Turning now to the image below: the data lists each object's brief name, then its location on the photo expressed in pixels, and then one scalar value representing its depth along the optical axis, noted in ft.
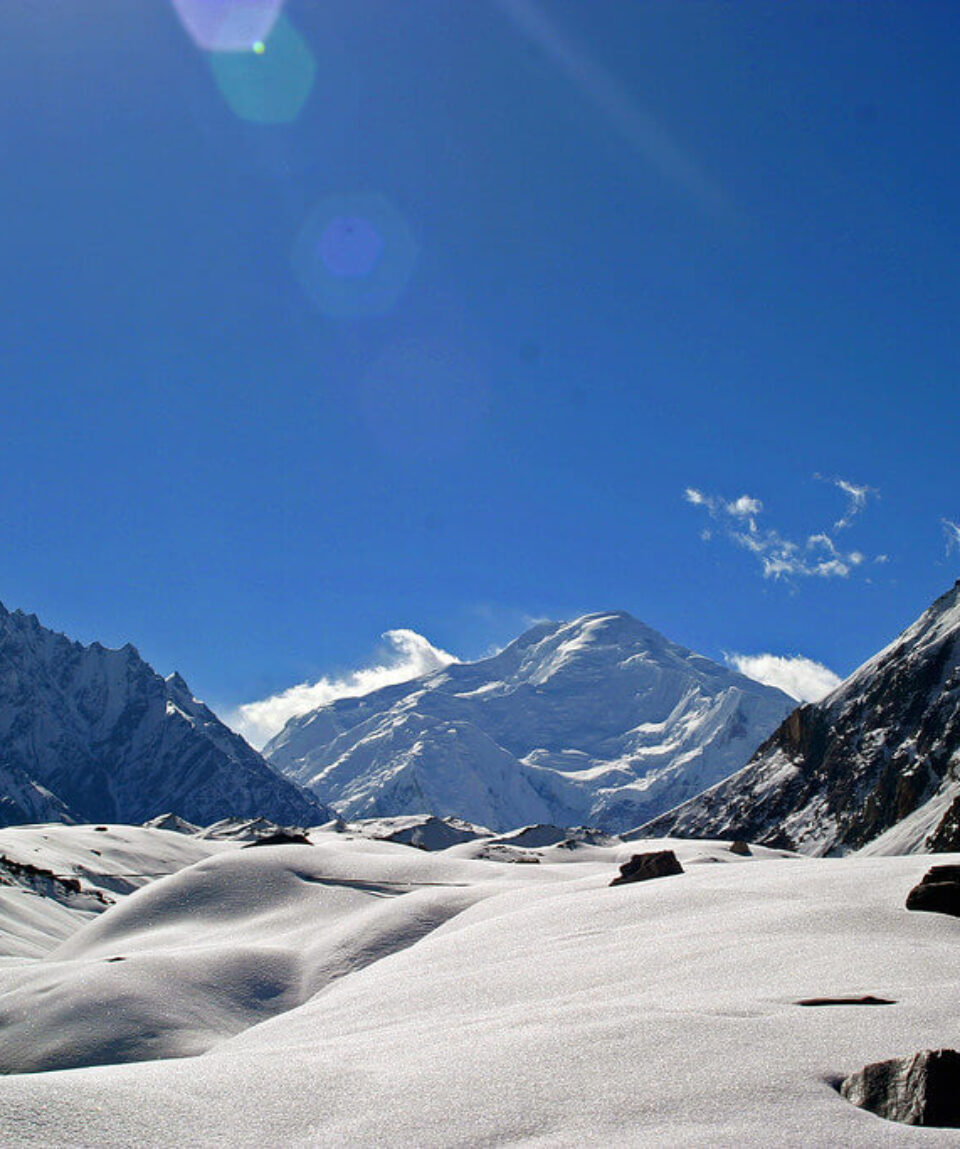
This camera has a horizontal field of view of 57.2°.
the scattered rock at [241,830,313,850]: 148.85
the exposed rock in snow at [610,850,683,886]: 86.53
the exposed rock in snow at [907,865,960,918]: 43.98
